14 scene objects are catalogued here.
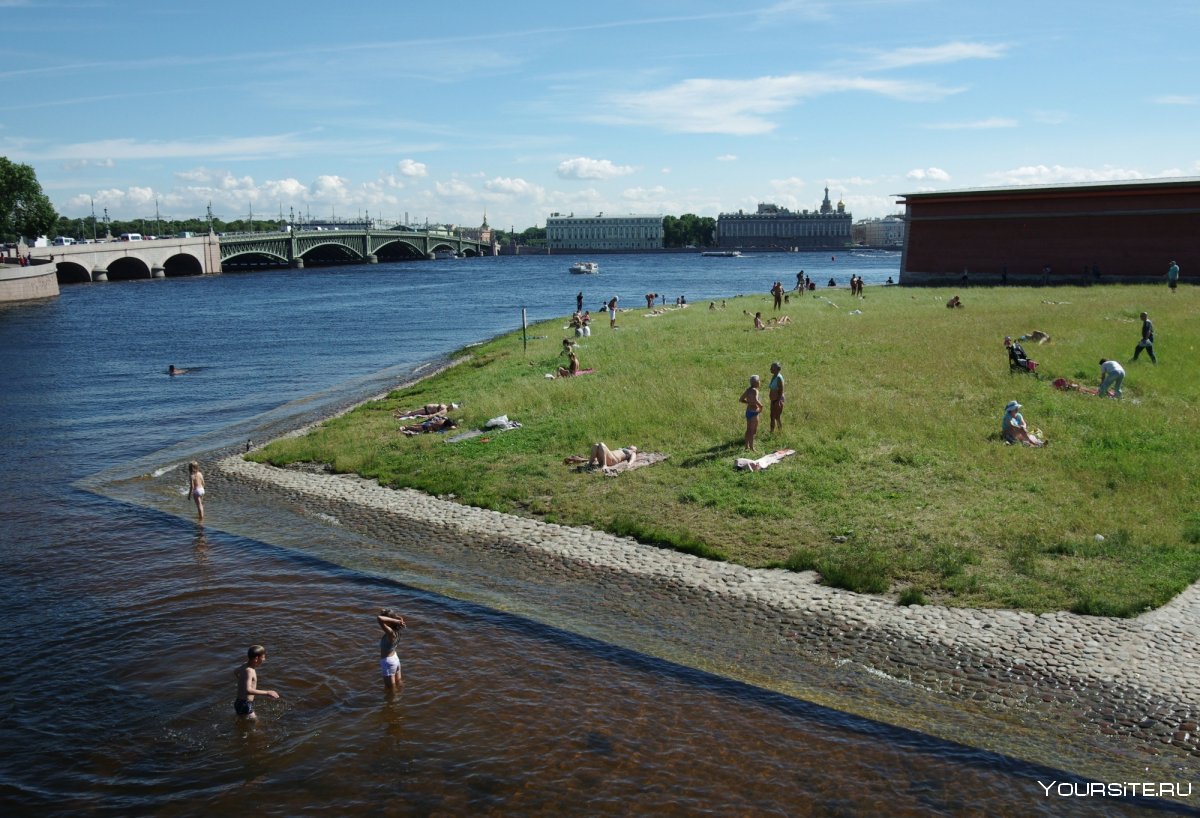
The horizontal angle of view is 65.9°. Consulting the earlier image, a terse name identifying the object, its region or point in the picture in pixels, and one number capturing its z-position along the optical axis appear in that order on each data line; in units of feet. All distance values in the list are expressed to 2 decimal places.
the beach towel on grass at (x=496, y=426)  79.38
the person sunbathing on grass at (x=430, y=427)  83.15
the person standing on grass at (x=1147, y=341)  86.89
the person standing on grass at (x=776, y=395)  68.24
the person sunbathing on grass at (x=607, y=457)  66.80
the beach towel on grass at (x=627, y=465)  65.92
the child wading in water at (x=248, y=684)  38.29
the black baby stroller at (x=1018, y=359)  84.63
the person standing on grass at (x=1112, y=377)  75.61
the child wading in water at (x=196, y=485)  64.39
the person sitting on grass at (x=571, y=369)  100.48
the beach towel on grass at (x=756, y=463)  63.36
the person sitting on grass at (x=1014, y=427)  65.26
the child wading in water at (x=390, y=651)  39.83
